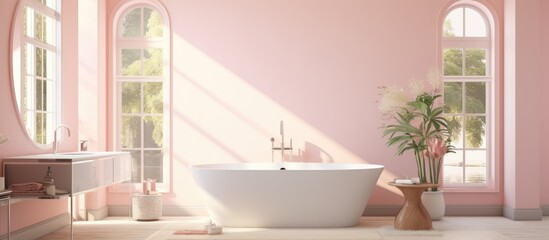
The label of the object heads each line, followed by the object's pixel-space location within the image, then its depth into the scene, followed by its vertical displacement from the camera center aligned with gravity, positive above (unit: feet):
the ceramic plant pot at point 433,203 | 25.59 -3.10
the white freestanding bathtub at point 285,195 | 23.06 -2.56
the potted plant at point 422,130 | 25.34 -0.51
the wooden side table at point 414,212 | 23.39 -3.14
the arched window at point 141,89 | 27.89 +1.03
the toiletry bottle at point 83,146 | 24.43 -1.04
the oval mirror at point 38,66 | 20.39 +1.50
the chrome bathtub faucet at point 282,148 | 26.63 -1.20
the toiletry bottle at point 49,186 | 18.69 -1.84
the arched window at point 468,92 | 27.73 +0.92
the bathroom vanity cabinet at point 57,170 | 19.20 -1.48
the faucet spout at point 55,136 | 21.89 -0.63
